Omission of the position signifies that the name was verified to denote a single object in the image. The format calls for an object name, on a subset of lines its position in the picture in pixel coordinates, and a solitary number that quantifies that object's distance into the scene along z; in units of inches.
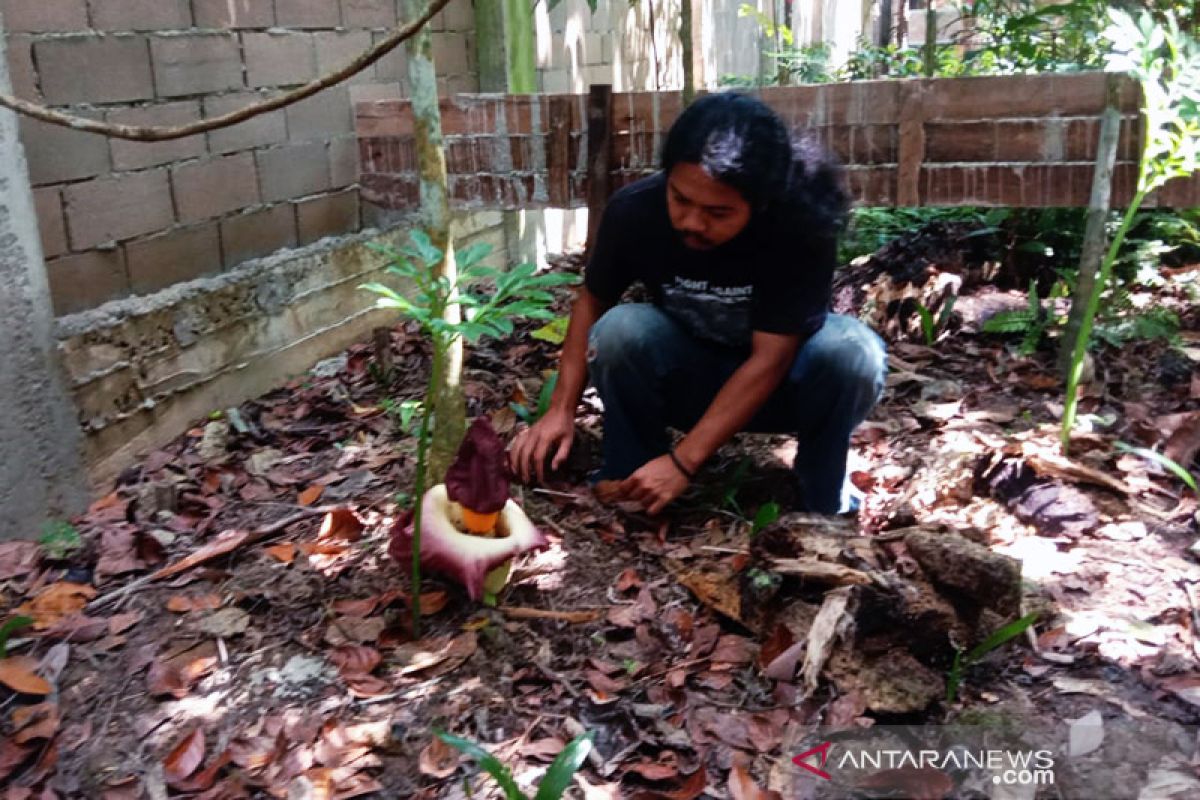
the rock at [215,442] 120.8
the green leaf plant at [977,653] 77.4
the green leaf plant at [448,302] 73.5
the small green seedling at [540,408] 120.6
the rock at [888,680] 76.4
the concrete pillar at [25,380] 97.9
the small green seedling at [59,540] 100.2
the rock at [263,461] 118.2
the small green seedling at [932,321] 152.6
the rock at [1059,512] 102.4
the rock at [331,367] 147.7
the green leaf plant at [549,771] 65.4
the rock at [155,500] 107.0
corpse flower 81.9
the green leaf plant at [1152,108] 110.3
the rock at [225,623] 87.5
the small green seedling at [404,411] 124.5
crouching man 90.7
